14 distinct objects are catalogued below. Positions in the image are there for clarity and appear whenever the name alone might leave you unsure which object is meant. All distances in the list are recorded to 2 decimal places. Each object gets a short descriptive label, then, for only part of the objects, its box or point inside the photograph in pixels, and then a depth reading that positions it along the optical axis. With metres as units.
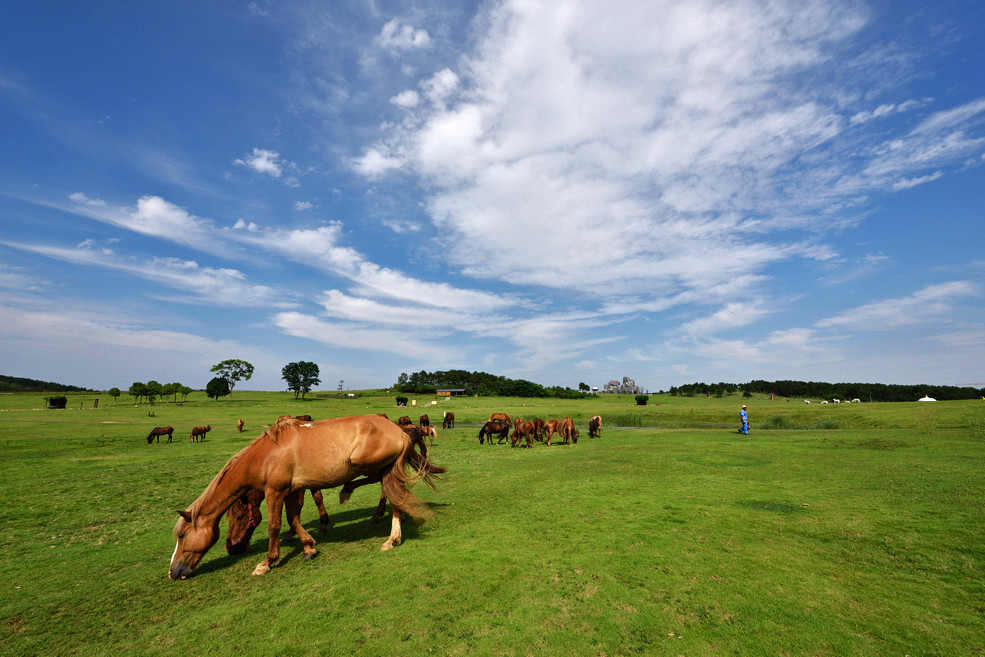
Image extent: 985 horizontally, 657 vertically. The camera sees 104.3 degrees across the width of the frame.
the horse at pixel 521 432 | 24.25
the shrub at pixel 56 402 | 58.46
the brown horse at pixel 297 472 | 6.68
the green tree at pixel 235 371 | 112.50
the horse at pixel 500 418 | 28.14
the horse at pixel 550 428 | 25.39
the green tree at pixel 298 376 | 123.62
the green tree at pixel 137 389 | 73.88
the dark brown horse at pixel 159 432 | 26.89
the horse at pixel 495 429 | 26.39
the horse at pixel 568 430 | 25.14
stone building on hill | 187.00
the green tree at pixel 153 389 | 73.12
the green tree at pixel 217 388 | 97.79
